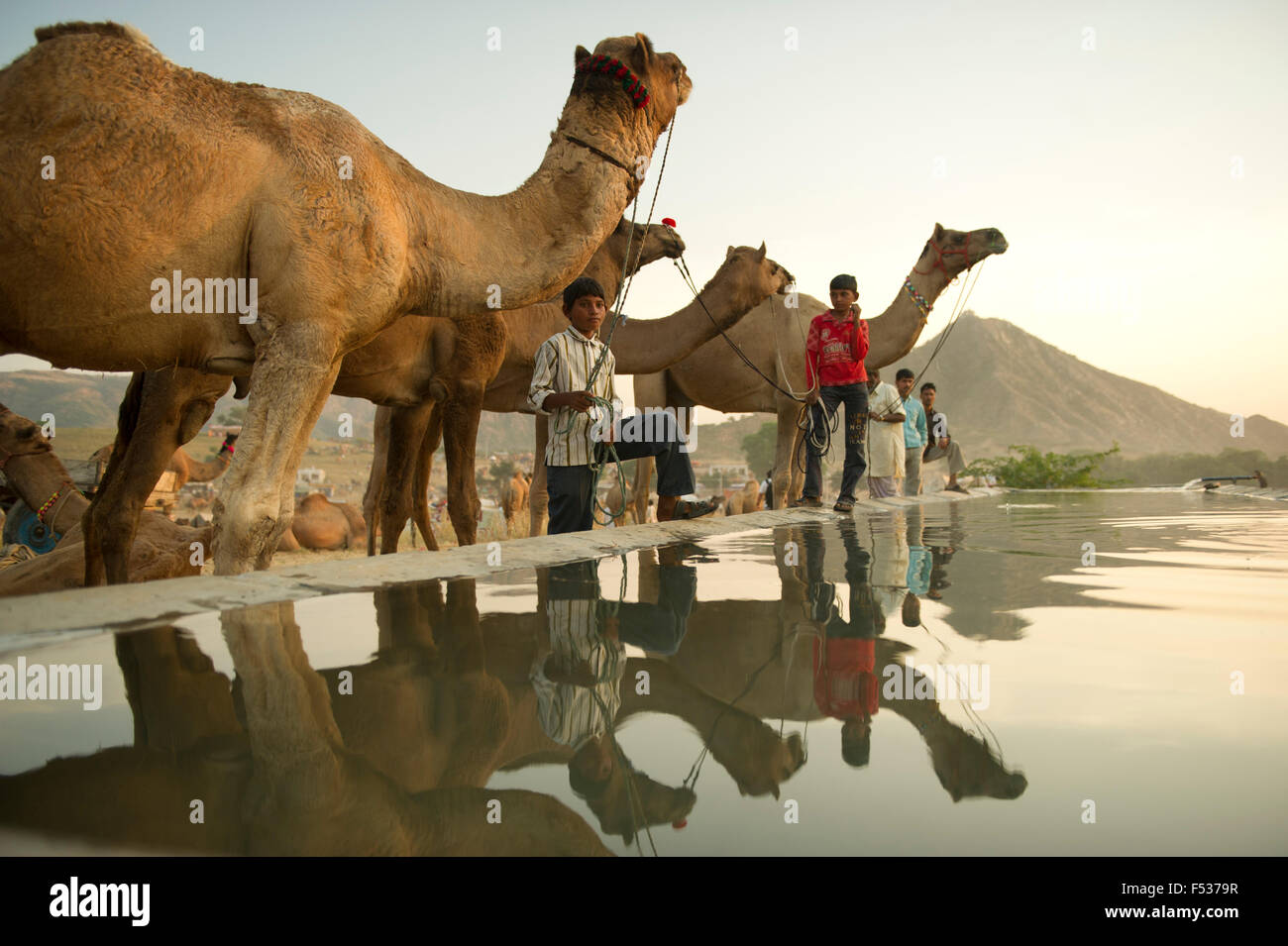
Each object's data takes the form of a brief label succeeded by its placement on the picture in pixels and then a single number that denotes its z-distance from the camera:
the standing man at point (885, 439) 12.92
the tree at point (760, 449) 70.12
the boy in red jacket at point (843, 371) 9.10
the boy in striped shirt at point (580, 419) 6.04
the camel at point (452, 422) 7.94
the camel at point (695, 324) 11.12
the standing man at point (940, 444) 15.30
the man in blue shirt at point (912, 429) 13.80
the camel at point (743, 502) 19.28
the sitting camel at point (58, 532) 6.80
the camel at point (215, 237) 4.29
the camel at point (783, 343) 13.69
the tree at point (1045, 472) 25.70
